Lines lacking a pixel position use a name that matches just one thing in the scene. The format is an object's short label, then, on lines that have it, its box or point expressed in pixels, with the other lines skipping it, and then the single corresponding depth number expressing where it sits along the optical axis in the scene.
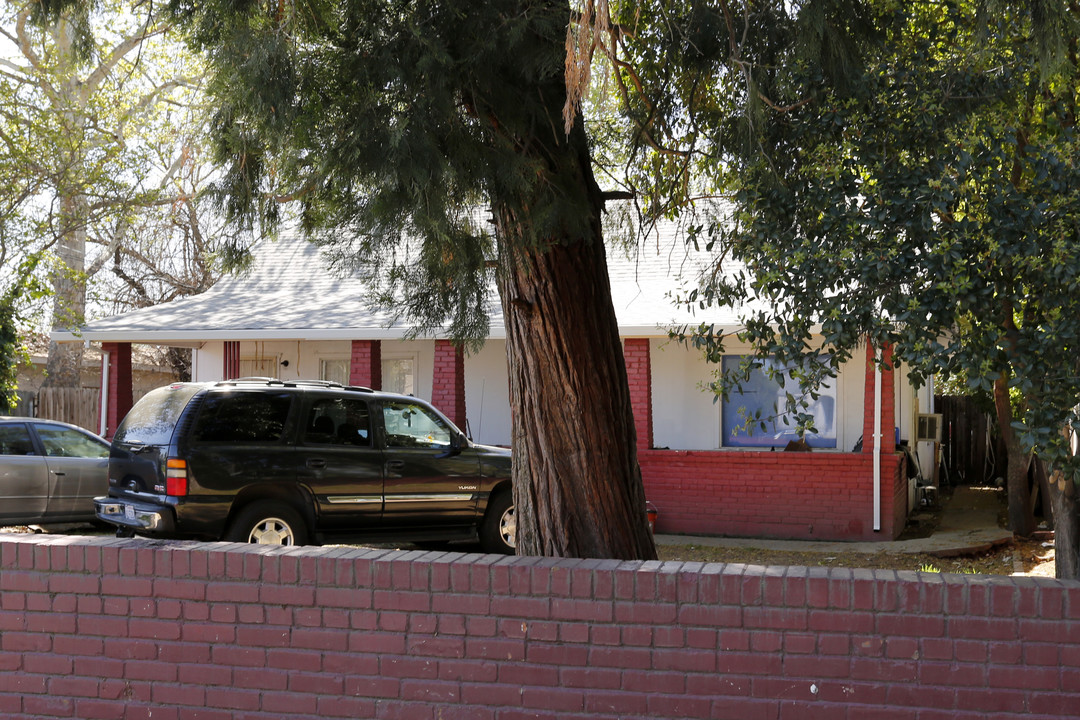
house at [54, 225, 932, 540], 13.57
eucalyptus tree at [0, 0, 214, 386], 17.17
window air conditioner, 17.39
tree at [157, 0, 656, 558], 5.62
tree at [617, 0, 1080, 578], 4.52
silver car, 12.09
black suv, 9.50
